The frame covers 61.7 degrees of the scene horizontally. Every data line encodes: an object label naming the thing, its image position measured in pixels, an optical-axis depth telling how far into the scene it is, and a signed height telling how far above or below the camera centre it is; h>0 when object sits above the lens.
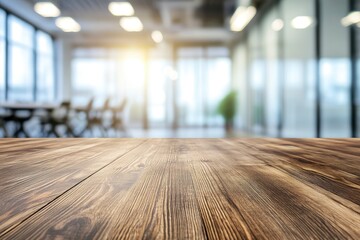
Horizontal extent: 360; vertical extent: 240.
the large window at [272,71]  6.24 +1.09
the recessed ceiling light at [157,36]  9.25 +2.70
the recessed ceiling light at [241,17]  6.36 +2.31
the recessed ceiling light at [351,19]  3.52 +1.23
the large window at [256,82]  7.45 +1.04
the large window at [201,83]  11.08 +1.41
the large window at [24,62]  7.27 +1.62
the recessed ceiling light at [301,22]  4.79 +1.67
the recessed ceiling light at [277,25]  6.00 +2.00
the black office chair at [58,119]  6.31 +0.04
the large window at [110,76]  11.06 +1.68
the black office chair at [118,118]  7.64 +0.08
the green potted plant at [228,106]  9.22 +0.46
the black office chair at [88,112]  7.00 +0.21
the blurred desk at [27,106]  5.05 +0.26
